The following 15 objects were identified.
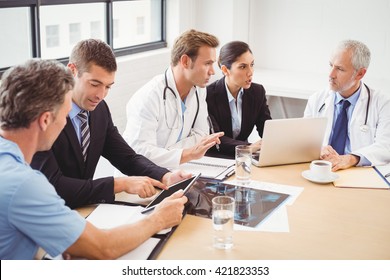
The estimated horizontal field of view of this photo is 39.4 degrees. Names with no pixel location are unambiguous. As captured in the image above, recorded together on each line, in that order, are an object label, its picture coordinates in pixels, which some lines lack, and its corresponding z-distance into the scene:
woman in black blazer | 3.11
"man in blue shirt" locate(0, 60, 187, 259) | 1.35
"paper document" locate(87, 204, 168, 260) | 1.57
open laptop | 2.29
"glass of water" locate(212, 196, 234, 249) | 1.60
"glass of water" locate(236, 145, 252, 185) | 2.17
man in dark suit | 1.90
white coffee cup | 2.21
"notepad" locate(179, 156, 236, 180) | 2.23
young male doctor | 2.58
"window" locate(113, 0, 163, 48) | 4.26
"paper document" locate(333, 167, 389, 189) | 2.20
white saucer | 2.19
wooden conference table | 1.59
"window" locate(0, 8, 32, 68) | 3.25
